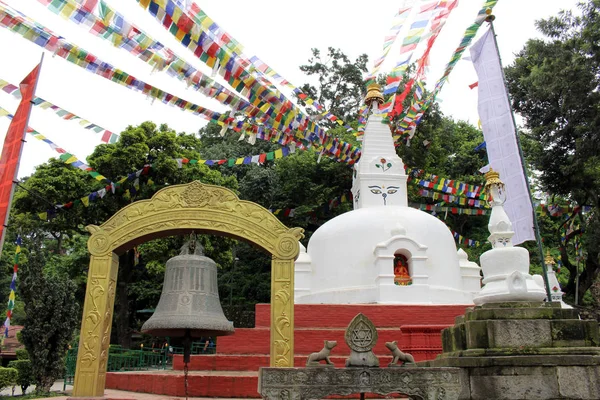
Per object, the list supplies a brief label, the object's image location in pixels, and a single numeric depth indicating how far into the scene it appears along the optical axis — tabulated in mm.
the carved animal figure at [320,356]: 4617
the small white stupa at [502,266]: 6082
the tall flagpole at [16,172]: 7034
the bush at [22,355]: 15586
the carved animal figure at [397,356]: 4645
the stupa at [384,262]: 13445
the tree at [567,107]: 14648
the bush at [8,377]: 11512
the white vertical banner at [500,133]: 11117
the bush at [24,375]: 11805
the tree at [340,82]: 34875
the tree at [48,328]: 10820
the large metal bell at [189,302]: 5219
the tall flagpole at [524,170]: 9534
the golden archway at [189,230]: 6305
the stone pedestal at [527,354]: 5355
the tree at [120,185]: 17453
